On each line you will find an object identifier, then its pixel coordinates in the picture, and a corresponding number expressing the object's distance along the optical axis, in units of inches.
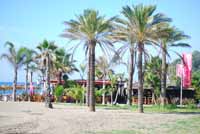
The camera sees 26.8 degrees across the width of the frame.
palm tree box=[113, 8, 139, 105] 1343.5
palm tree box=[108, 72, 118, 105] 2058.3
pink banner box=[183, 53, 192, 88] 1760.1
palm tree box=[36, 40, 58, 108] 1533.1
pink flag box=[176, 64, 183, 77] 1879.9
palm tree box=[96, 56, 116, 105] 2568.9
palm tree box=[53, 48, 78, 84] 2210.5
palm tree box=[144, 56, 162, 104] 2108.8
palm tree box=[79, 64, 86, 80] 2753.9
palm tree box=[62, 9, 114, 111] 1368.1
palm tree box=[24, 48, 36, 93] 2406.0
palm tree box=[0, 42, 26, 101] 2396.7
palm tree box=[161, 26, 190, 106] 1736.0
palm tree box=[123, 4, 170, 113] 1318.9
